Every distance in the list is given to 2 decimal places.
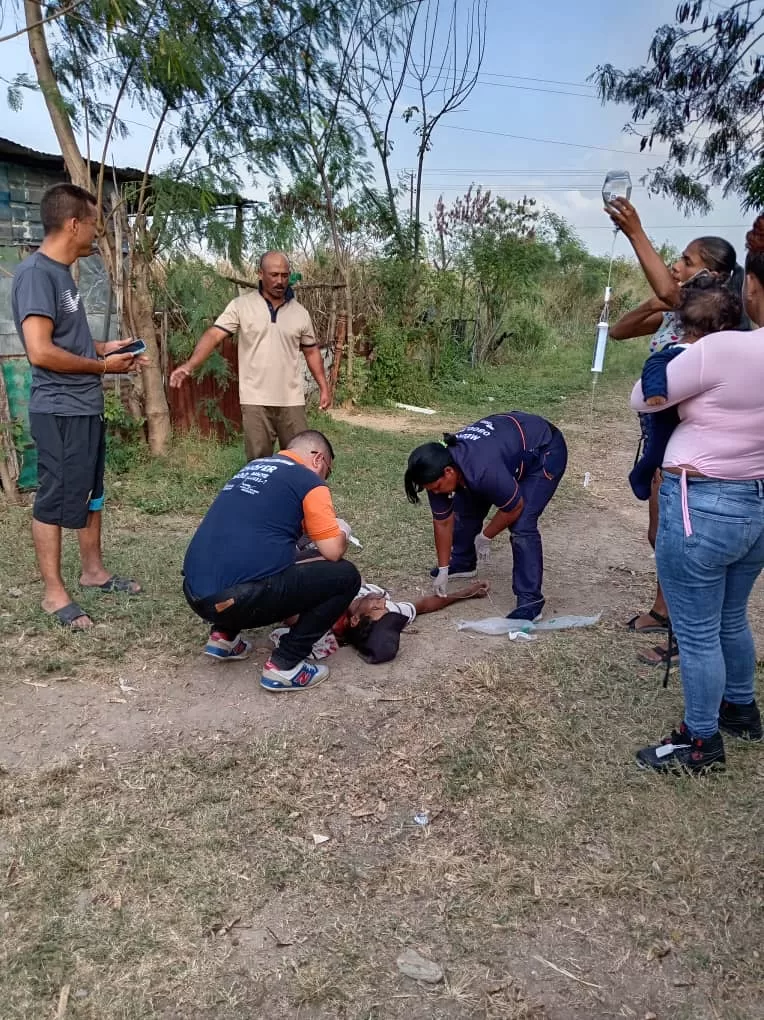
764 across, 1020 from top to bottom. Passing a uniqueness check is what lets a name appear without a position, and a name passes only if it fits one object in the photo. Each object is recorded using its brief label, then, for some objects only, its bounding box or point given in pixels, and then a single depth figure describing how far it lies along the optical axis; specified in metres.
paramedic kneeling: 3.08
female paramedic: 3.67
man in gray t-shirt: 3.54
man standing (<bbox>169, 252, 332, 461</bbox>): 5.41
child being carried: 2.34
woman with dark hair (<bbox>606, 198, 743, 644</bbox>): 2.91
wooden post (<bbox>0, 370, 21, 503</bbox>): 5.59
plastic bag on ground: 3.90
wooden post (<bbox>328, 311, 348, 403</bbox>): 10.90
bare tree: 12.14
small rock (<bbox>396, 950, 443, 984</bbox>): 1.91
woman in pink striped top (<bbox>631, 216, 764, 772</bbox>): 2.26
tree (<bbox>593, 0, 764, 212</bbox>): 8.36
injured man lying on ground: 3.56
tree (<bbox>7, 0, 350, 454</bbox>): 5.80
